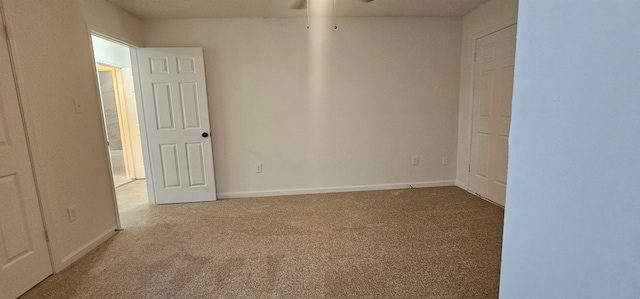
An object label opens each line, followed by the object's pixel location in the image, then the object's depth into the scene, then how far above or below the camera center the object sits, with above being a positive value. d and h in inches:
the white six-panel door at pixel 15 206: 66.7 -22.7
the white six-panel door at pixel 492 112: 112.4 -3.2
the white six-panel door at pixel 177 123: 123.0 -3.9
